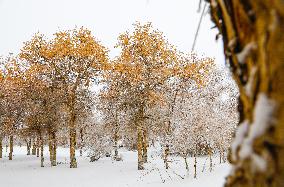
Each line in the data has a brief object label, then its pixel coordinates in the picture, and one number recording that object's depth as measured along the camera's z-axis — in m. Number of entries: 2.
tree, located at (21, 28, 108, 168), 33.16
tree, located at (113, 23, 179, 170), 28.84
